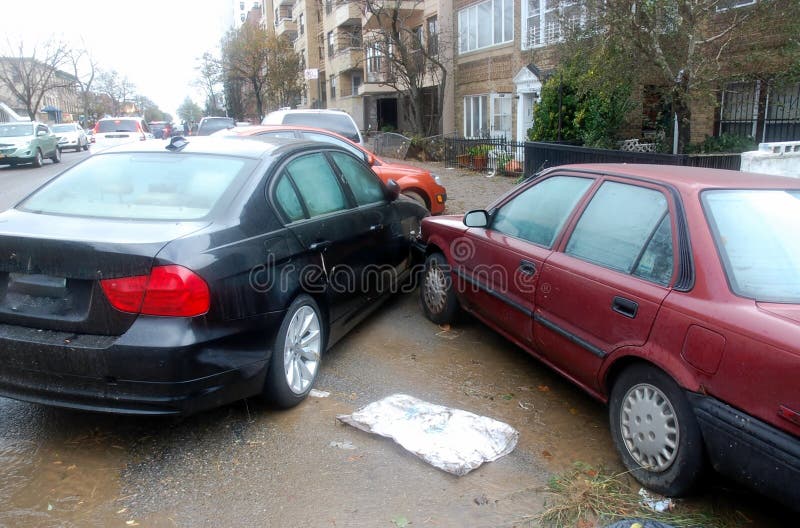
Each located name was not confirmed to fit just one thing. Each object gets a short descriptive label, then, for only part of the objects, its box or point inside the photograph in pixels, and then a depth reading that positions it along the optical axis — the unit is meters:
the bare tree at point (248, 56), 46.69
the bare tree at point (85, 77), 56.58
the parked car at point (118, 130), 27.52
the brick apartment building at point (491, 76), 13.74
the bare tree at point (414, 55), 24.39
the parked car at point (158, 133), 34.73
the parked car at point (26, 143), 21.19
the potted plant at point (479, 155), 17.84
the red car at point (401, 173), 8.77
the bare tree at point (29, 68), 47.72
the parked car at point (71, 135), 31.95
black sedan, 3.12
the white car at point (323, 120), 12.48
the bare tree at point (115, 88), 85.24
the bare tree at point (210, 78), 57.62
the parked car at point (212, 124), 24.41
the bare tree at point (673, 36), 9.96
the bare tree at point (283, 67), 45.72
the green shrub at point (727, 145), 13.31
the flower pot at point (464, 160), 18.68
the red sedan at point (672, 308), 2.50
